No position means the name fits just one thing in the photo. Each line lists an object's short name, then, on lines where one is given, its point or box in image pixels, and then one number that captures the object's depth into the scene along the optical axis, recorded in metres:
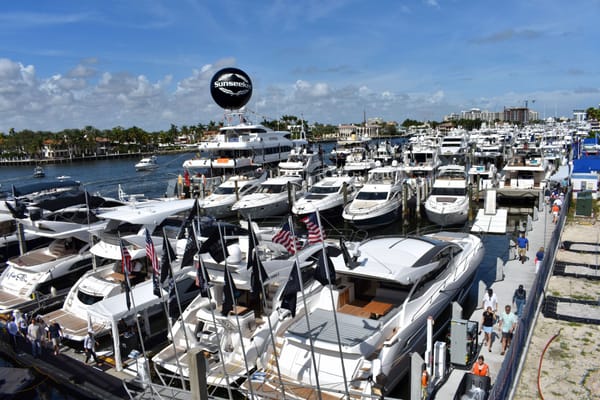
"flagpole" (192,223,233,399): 9.73
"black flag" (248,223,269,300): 9.13
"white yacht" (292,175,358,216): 28.50
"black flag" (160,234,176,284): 10.60
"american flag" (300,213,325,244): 10.31
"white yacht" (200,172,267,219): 32.56
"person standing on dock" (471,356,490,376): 8.84
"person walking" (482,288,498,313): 11.95
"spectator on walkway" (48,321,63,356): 12.46
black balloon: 43.81
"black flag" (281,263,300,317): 9.02
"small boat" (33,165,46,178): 72.81
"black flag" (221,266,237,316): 9.33
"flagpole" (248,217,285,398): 8.94
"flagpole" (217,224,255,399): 9.29
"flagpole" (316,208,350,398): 9.07
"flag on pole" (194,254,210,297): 10.03
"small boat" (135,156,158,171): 79.94
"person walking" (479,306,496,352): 10.77
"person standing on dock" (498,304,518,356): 10.60
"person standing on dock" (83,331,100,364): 12.20
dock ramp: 25.23
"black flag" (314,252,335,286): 9.18
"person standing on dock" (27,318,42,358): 12.36
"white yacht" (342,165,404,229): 26.42
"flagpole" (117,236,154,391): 10.33
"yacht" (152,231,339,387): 10.70
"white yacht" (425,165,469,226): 26.48
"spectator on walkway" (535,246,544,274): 15.40
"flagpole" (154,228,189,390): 9.87
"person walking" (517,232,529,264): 17.14
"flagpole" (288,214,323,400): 7.84
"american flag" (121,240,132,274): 11.22
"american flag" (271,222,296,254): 10.59
